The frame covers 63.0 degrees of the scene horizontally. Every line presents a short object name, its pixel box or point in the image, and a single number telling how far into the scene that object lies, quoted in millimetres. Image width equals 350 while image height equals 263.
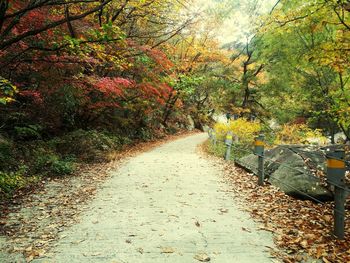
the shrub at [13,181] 6538
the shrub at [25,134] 9840
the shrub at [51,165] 8656
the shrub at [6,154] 8266
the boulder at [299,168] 5807
